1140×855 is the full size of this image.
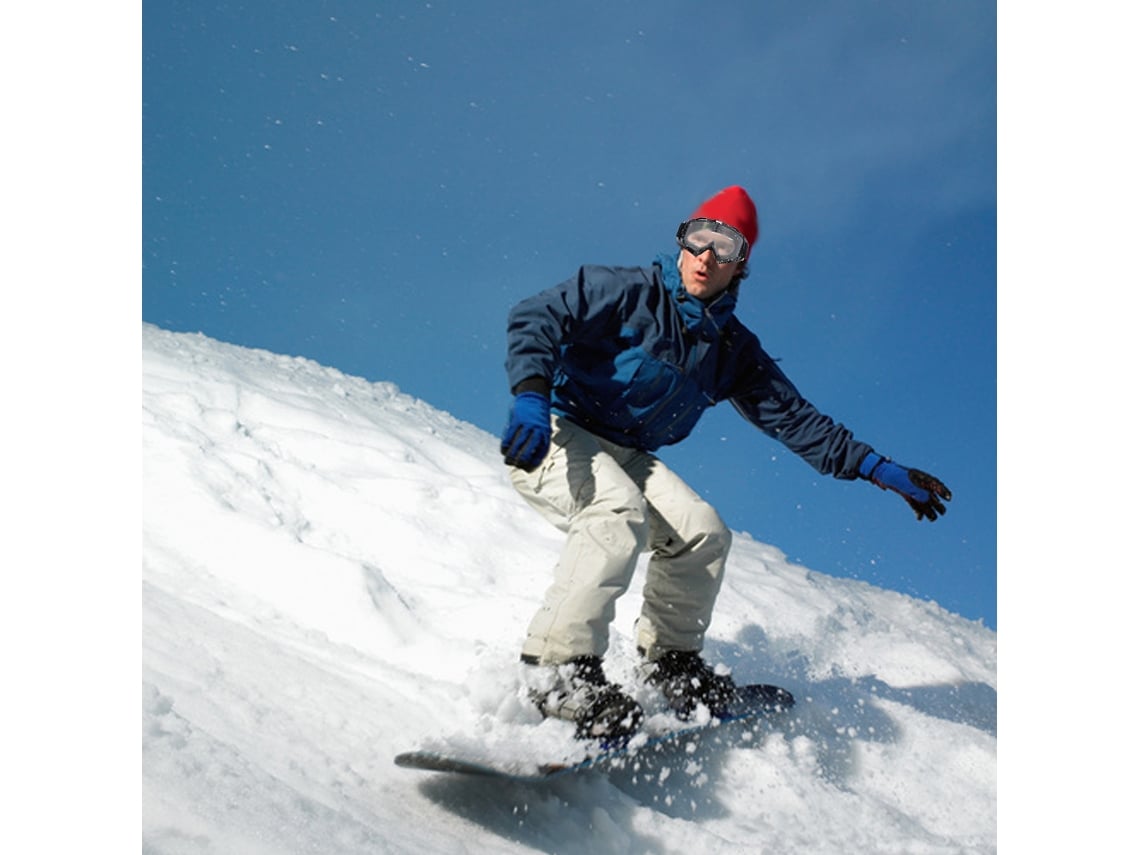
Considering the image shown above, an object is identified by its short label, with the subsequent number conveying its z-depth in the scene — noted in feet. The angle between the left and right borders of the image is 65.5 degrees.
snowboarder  10.14
